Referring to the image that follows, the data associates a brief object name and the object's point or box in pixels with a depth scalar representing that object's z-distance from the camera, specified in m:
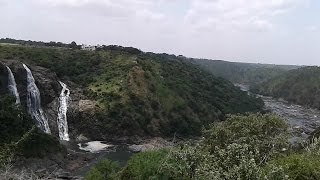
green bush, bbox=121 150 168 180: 22.88
